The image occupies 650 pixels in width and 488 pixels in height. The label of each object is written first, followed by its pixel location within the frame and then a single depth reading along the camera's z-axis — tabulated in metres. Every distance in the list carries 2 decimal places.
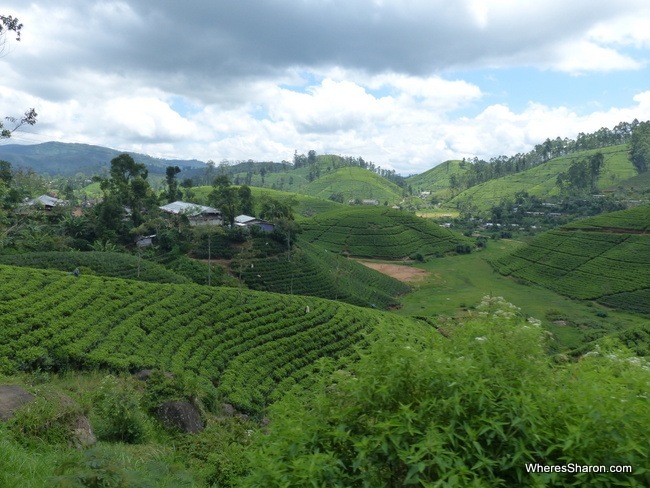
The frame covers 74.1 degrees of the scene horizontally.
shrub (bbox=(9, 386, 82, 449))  8.02
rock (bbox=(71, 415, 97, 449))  8.62
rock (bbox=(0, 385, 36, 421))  8.59
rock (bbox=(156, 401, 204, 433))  12.88
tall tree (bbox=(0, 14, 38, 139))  17.84
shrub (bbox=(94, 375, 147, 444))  10.27
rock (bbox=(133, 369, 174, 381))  16.59
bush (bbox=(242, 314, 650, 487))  3.54
